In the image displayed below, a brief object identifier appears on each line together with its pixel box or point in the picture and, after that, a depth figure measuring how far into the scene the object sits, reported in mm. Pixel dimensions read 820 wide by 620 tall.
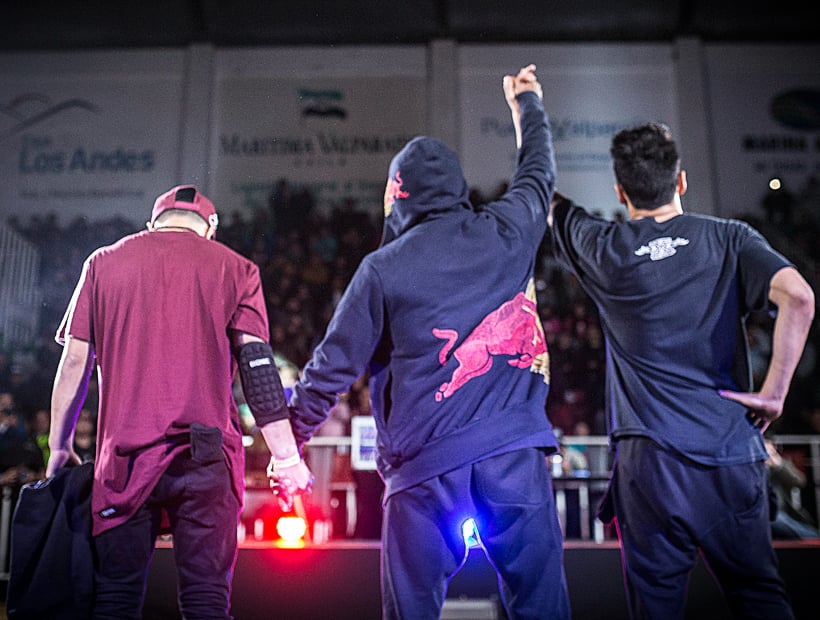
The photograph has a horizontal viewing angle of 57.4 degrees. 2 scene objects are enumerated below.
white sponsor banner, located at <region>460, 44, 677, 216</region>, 8602
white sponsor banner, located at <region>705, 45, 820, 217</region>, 8906
